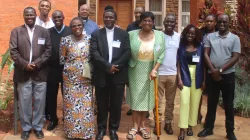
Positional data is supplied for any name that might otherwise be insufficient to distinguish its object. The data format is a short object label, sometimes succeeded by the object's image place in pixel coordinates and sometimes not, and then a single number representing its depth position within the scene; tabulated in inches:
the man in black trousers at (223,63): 206.8
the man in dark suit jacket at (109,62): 200.2
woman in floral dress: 202.2
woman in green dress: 205.5
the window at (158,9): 520.1
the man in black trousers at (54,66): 218.4
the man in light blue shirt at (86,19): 241.3
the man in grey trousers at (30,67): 202.7
